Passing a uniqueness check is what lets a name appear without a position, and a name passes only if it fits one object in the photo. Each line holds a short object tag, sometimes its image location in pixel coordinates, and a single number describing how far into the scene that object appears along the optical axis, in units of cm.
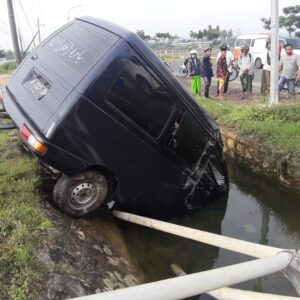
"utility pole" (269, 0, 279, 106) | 644
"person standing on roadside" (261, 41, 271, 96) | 887
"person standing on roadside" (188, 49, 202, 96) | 948
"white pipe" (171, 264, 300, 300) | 218
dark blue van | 296
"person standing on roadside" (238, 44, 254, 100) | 908
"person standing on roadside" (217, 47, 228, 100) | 909
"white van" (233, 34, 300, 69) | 1581
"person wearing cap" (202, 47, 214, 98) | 930
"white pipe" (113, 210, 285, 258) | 238
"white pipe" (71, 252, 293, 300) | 150
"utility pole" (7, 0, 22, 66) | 989
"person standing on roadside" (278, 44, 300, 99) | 808
